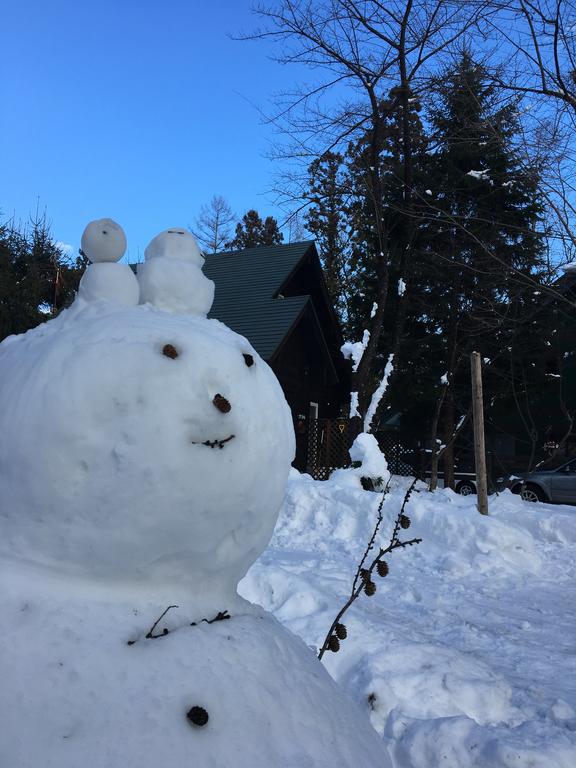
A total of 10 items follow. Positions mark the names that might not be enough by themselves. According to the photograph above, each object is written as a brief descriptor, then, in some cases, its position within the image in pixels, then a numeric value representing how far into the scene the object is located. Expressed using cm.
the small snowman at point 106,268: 177
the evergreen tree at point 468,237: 1074
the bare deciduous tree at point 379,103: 1307
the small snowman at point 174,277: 181
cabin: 1525
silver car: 1323
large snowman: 127
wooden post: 745
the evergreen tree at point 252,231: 3522
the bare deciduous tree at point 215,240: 3281
